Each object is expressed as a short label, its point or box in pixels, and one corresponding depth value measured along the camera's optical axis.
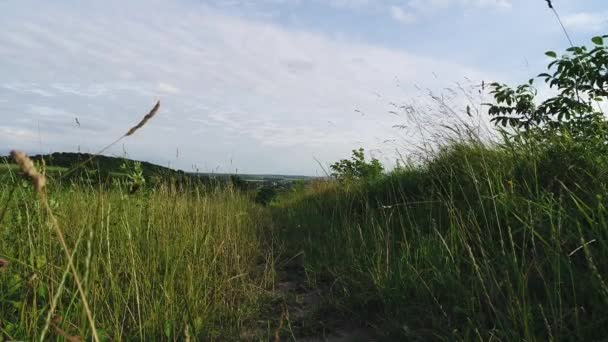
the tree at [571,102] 3.44
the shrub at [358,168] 7.60
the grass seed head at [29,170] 0.52
